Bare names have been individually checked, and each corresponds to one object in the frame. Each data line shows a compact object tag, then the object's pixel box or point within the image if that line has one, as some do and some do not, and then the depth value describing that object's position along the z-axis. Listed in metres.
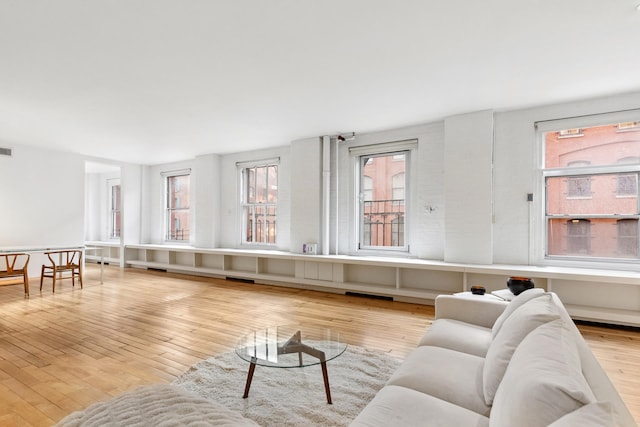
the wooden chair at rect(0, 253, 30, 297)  5.45
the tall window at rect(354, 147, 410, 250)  5.89
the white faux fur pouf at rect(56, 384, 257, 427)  1.39
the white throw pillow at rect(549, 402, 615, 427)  0.72
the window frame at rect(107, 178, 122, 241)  10.46
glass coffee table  2.24
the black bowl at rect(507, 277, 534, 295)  2.96
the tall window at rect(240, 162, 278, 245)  7.46
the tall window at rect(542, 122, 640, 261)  4.24
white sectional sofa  0.88
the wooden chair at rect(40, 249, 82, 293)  5.96
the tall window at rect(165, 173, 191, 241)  8.90
